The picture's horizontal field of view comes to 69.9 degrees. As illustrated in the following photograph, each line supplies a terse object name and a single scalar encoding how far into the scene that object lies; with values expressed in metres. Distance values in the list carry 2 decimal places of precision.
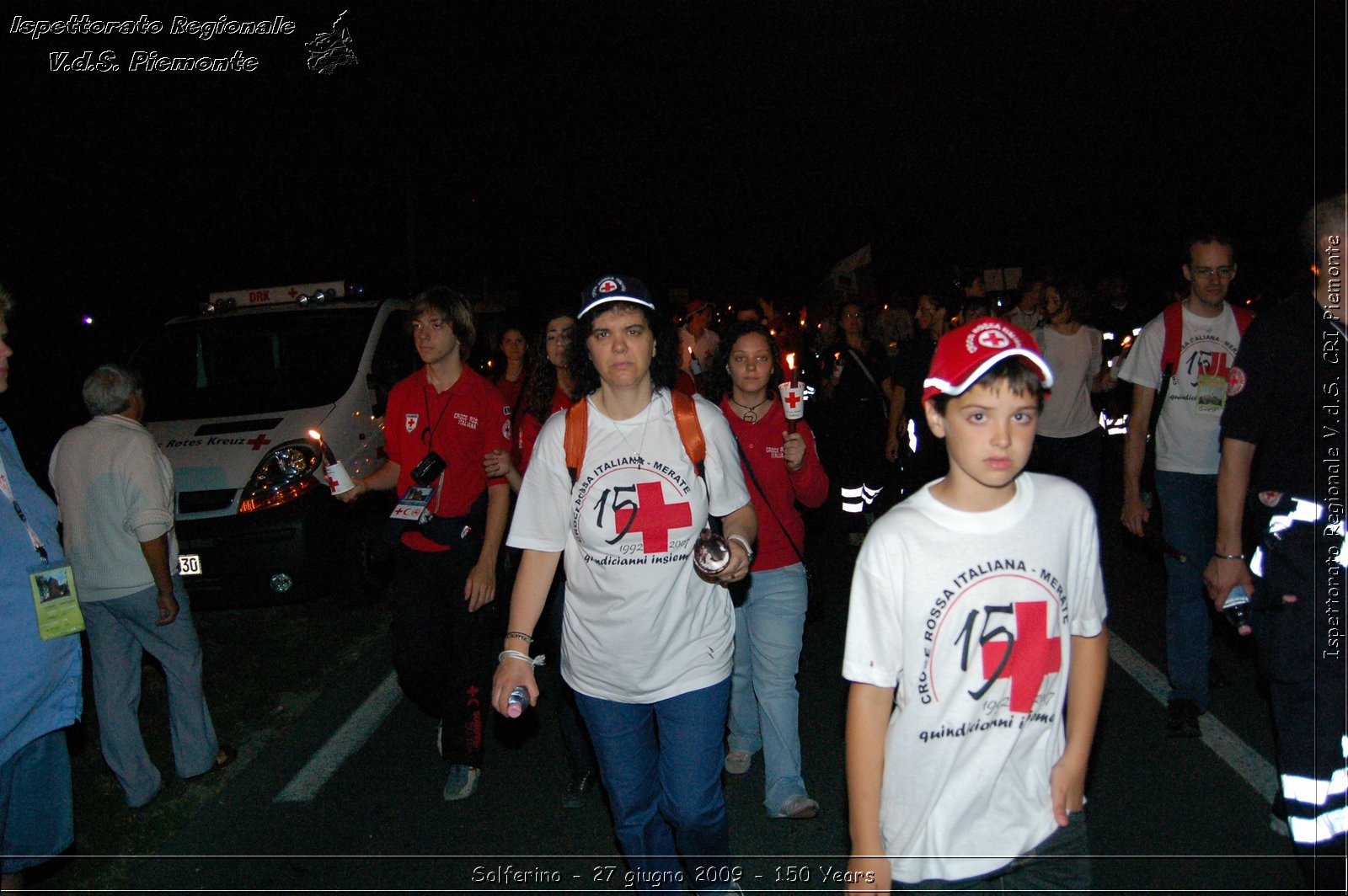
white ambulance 7.32
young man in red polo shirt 4.68
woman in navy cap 3.23
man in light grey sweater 4.69
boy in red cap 2.31
